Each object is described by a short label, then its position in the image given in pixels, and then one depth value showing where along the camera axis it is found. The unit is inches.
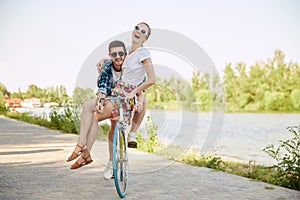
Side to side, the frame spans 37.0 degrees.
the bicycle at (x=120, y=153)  172.6
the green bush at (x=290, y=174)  220.7
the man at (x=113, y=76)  168.1
